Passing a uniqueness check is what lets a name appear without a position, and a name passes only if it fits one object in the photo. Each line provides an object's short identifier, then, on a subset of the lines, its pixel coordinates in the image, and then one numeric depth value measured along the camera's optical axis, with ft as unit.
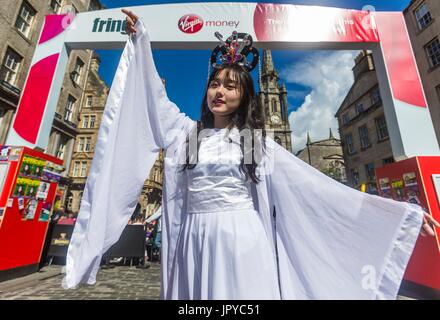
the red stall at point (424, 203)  14.16
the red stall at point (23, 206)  15.44
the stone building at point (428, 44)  45.32
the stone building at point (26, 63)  40.24
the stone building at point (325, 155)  173.43
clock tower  171.53
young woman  4.35
